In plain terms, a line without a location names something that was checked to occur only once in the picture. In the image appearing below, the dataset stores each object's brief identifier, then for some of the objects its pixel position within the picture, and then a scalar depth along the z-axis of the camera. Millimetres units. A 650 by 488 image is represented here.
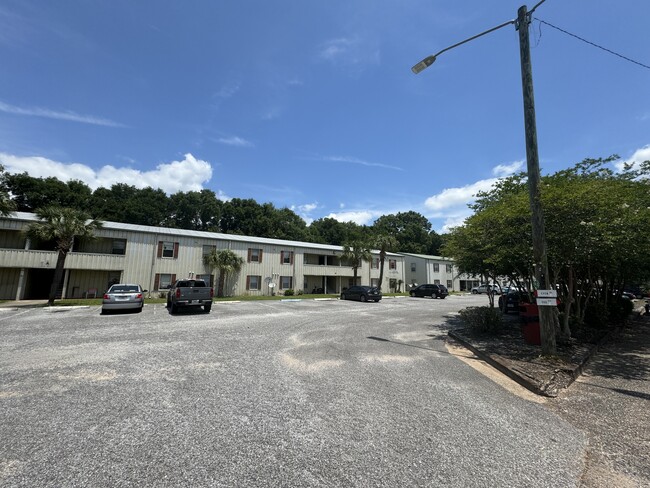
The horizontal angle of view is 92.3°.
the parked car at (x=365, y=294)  28250
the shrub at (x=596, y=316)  13205
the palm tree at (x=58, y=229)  19375
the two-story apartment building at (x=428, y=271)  51094
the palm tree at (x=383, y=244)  39594
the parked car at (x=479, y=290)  51528
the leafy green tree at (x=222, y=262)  28969
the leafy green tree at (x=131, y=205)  48269
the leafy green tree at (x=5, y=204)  18234
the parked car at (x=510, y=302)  19766
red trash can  9580
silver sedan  15672
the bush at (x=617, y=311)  15741
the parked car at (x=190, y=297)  16125
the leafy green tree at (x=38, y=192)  40969
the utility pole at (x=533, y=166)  7609
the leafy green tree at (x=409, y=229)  76875
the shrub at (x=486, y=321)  11469
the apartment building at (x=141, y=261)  23391
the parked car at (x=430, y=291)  36625
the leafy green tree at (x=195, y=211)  58562
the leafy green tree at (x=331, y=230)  68375
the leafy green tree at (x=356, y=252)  37000
